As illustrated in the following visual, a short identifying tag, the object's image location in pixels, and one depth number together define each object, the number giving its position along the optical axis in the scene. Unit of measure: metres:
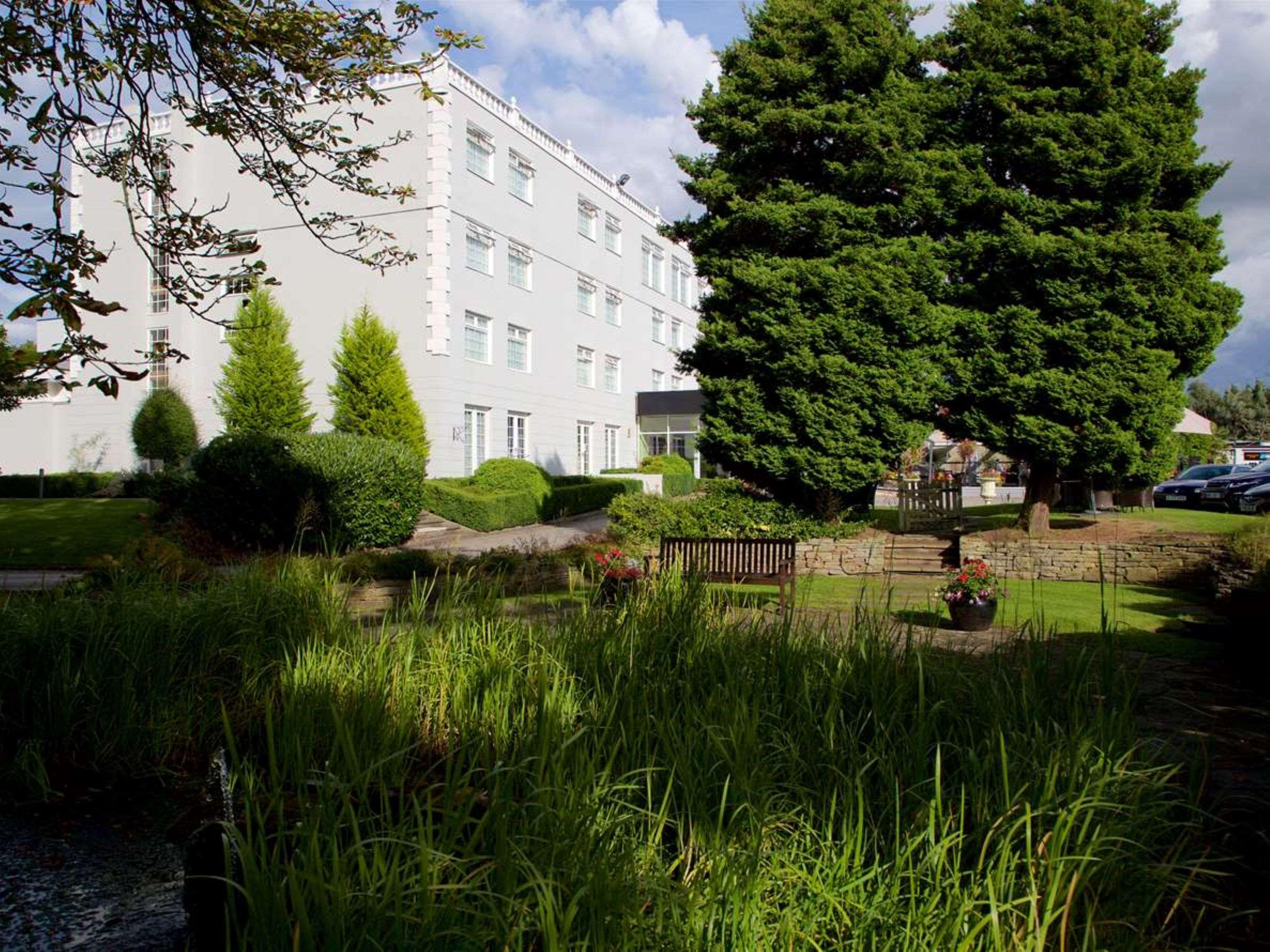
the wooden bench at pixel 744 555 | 9.73
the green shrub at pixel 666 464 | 34.34
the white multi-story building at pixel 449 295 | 24.67
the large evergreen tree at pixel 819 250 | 15.45
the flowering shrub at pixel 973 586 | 8.85
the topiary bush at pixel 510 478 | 23.67
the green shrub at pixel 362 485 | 15.62
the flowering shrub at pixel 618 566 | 8.43
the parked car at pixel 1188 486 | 28.30
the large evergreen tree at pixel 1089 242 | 14.05
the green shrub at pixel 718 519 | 15.82
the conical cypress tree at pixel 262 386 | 24.69
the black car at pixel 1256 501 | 22.02
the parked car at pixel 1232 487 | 24.95
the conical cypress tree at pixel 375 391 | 23.70
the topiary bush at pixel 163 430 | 25.94
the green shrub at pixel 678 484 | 31.86
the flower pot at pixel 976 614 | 8.82
